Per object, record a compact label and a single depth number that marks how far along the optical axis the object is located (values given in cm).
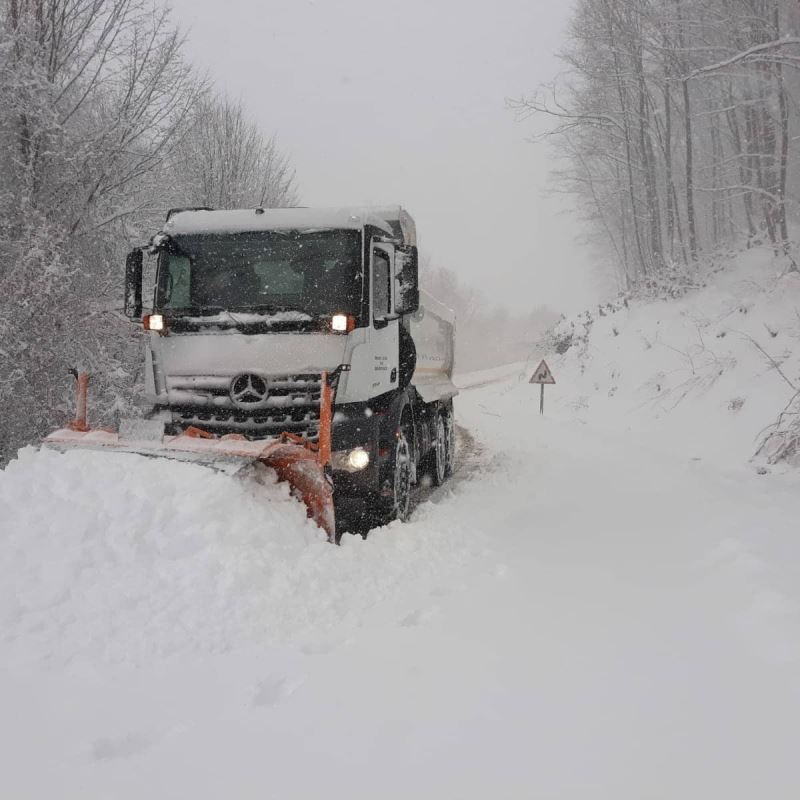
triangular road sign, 1579
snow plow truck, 506
